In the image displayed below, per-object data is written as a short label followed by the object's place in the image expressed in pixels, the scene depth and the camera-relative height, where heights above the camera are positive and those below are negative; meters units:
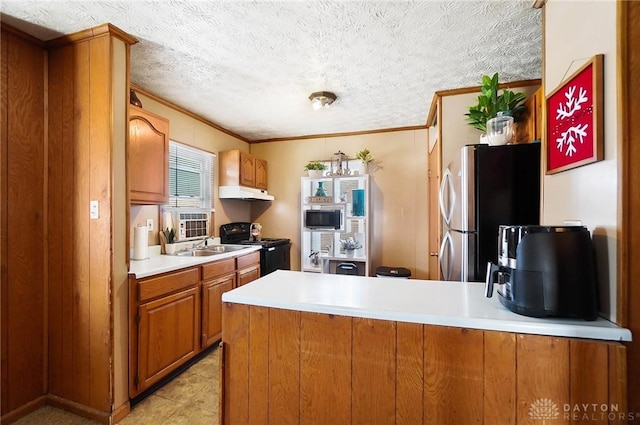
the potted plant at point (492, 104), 2.01 +0.83
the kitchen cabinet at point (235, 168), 3.64 +0.58
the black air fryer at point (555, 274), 0.95 -0.22
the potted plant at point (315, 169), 4.03 +0.64
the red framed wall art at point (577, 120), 1.00 +0.39
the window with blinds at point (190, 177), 3.03 +0.41
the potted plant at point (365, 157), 3.91 +0.79
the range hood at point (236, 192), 3.58 +0.25
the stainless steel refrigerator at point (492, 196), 1.75 +0.10
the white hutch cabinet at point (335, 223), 3.83 -0.17
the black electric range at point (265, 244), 3.54 -0.46
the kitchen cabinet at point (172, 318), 1.84 -0.84
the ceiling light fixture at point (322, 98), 2.63 +1.12
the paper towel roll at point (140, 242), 2.27 -0.26
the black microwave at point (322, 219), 3.90 -0.11
